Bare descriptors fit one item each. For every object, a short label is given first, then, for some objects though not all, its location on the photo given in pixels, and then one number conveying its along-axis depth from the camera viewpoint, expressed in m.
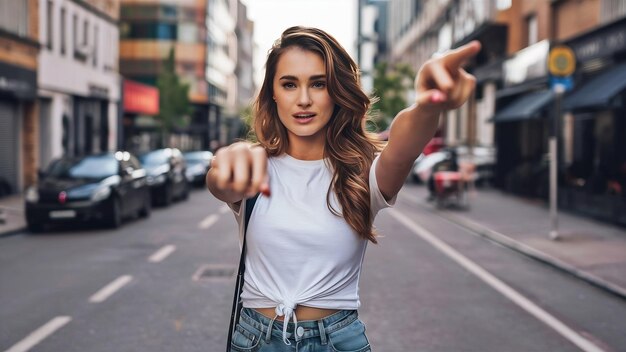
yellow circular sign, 13.62
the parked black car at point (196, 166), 30.91
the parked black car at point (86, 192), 14.68
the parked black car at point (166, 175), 21.66
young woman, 2.45
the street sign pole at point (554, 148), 13.71
